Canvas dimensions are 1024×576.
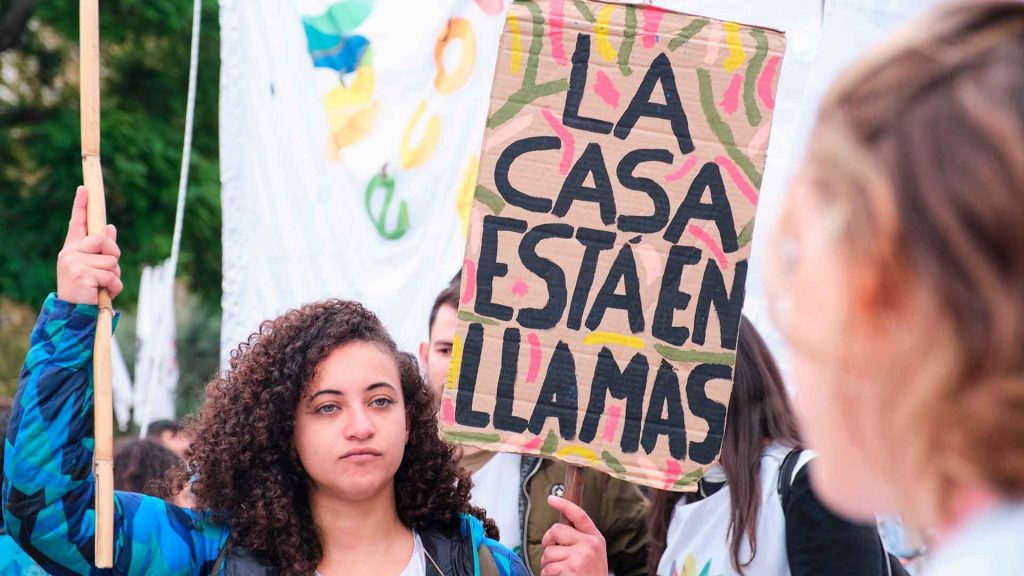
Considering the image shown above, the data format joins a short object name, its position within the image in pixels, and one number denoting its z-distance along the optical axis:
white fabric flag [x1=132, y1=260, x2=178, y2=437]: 6.97
